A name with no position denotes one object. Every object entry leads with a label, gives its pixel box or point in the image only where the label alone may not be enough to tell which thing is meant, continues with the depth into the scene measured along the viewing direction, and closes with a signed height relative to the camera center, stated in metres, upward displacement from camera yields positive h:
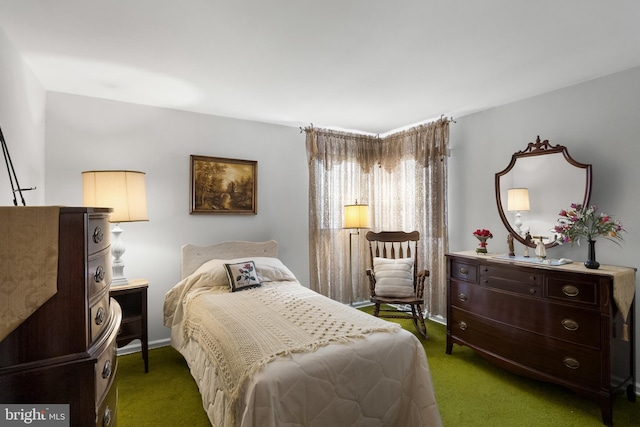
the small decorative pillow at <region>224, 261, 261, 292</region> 2.95 -0.56
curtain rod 3.79 +1.14
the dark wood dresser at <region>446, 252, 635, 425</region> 2.20 -0.86
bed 1.54 -0.80
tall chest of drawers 1.06 -0.43
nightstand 2.78 -0.89
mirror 2.80 +0.23
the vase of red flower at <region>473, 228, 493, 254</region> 3.17 -0.24
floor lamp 4.12 -0.01
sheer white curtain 3.93 +0.25
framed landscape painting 3.54 +0.35
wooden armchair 3.59 -0.73
